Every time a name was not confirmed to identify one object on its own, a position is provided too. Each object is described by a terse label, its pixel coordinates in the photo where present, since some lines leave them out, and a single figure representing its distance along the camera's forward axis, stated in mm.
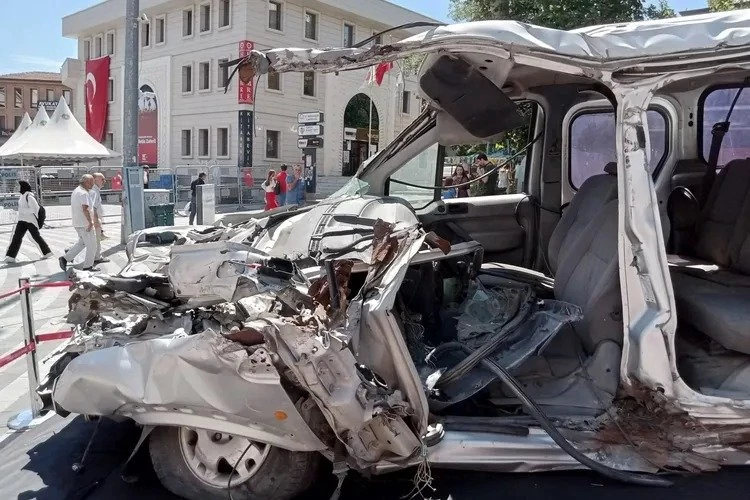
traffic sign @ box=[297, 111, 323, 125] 20922
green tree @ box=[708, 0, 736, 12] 11108
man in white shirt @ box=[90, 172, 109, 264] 11484
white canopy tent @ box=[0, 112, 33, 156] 25822
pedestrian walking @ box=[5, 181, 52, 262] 12062
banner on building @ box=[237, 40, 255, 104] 29297
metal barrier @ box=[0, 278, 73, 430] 4266
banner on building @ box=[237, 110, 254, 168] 31141
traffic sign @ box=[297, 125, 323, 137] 20797
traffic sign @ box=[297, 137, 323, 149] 21092
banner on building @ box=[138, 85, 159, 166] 36062
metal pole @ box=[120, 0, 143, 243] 12734
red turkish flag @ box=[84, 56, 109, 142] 38719
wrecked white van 2820
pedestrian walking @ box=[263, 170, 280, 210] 17344
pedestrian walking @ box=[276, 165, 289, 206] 17438
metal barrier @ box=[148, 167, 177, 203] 25594
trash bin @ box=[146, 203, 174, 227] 14000
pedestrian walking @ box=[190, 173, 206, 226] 18556
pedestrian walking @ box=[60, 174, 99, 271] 11180
